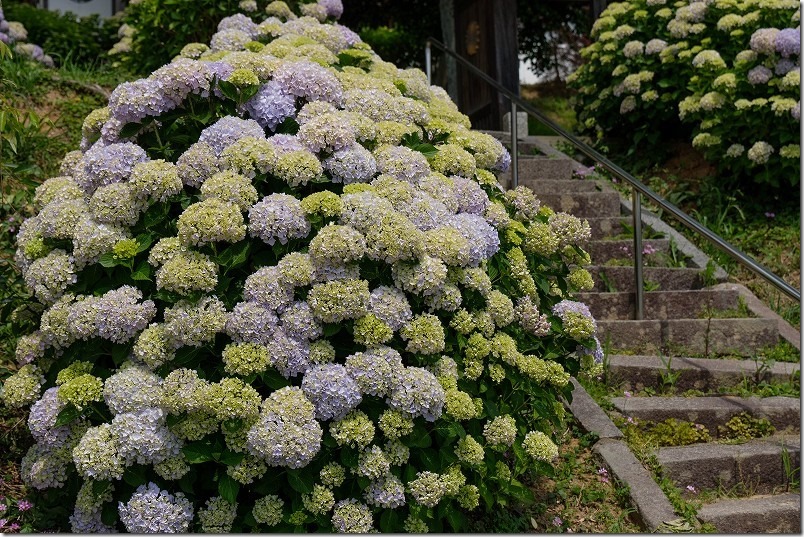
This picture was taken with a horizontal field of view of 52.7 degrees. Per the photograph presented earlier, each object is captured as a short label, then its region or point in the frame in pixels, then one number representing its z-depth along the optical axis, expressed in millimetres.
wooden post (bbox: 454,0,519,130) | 8953
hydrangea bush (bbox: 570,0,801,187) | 6781
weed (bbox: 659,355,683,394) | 4941
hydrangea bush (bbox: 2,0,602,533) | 2889
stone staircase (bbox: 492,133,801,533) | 4070
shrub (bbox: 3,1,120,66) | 10164
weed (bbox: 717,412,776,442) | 4602
